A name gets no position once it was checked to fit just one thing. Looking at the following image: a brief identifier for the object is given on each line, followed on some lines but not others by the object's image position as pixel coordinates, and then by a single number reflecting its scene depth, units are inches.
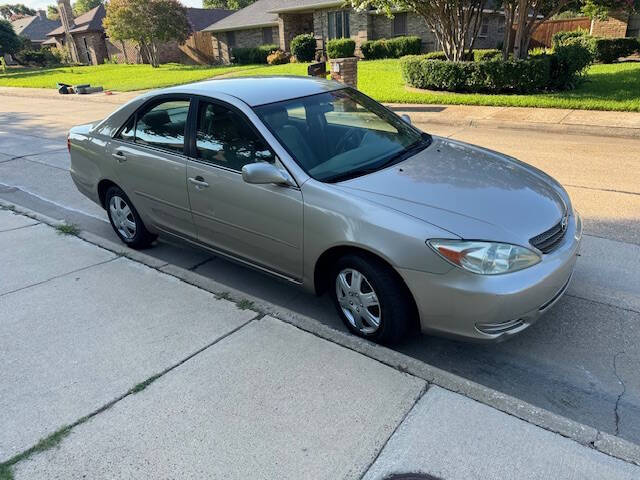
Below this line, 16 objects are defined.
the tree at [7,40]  1793.8
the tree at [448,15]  520.1
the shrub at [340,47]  1031.0
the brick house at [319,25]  1062.4
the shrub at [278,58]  1151.0
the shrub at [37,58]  2006.6
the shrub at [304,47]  1100.5
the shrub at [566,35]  871.1
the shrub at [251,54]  1230.3
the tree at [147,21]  1338.6
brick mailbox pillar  482.6
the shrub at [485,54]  615.1
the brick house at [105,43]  1523.1
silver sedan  112.7
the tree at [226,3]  2807.6
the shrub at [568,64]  482.9
